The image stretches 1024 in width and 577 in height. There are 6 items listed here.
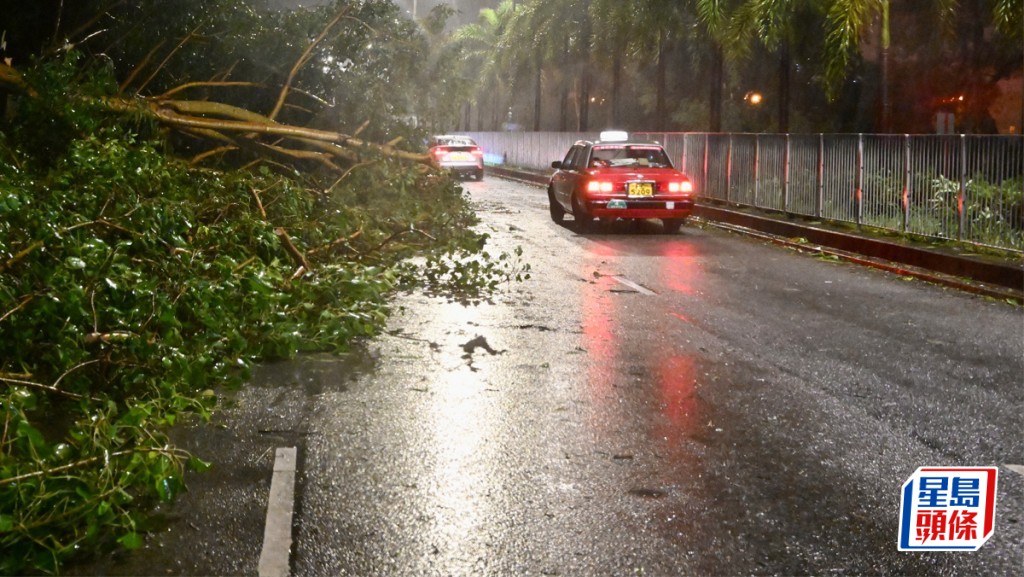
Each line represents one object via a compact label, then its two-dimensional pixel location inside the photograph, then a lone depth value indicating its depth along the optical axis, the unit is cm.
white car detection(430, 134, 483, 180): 4038
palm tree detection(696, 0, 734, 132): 2416
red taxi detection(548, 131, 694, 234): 1997
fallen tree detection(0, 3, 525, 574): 518
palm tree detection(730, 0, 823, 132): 2194
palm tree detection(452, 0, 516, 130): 6061
